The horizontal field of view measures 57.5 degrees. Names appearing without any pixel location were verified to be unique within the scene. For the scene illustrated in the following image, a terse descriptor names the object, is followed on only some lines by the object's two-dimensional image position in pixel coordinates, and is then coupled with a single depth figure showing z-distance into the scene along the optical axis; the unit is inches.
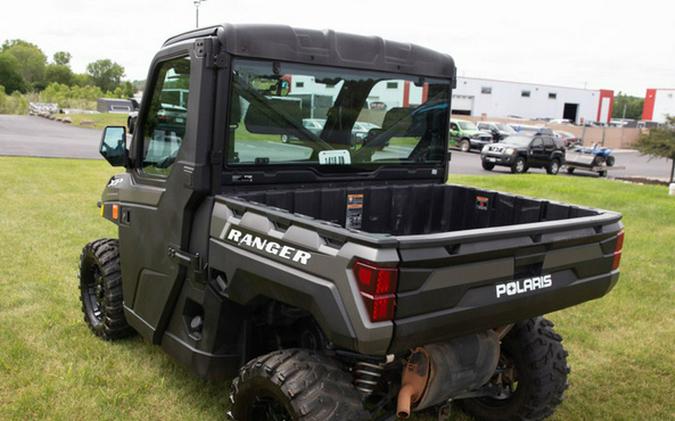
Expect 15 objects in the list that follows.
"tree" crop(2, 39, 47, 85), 4362.7
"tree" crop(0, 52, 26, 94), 3587.6
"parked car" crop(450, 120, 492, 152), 1194.0
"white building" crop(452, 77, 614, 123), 2792.8
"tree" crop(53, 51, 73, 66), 5226.4
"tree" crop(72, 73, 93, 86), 4315.0
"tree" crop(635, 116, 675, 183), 818.2
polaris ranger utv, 99.7
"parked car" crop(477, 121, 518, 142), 1267.2
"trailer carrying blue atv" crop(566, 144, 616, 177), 934.4
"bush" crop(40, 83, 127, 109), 2309.3
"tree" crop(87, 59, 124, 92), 4557.1
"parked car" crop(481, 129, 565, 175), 866.8
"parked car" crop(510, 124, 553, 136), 1427.4
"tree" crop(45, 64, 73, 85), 4281.5
